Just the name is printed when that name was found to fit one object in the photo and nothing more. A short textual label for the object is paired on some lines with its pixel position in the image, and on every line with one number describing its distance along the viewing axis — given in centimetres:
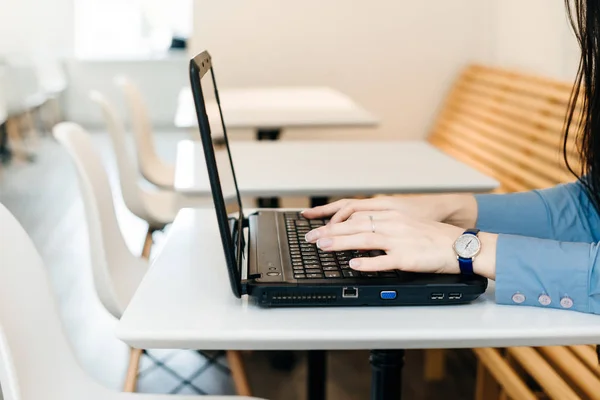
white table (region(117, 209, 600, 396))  96
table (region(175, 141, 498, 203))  199
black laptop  101
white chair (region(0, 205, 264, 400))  100
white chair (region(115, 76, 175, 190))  325
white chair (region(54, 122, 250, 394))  180
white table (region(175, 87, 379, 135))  299
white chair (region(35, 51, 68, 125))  543
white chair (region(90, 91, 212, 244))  269
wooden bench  187
